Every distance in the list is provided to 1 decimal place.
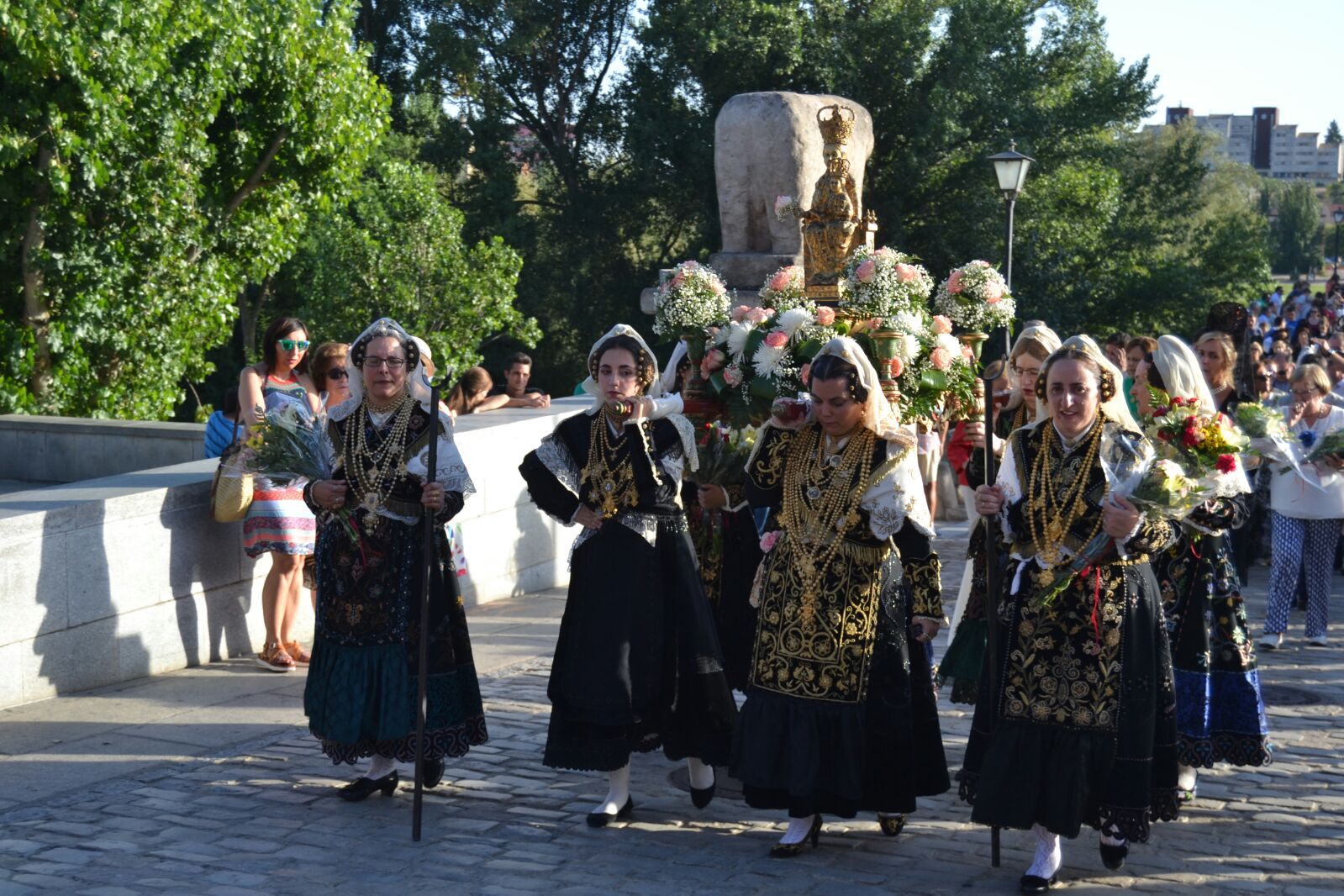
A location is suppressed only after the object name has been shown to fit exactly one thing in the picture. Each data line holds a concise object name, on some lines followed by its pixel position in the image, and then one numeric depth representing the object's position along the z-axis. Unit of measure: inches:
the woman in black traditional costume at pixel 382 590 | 242.5
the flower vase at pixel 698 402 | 276.8
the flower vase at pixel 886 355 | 257.0
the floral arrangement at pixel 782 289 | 283.4
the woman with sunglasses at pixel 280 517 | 326.3
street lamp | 636.7
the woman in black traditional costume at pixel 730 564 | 265.7
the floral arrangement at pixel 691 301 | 280.8
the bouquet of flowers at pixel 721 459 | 267.7
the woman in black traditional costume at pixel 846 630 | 217.5
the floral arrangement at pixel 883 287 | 265.3
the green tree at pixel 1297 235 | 4601.4
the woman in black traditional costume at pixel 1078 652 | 205.9
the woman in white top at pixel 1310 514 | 388.5
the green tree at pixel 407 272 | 1073.5
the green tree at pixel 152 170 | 605.0
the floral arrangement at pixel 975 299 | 289.6
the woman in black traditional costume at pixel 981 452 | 265.6
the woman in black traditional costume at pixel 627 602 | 233.9
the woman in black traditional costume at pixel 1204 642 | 243.9
